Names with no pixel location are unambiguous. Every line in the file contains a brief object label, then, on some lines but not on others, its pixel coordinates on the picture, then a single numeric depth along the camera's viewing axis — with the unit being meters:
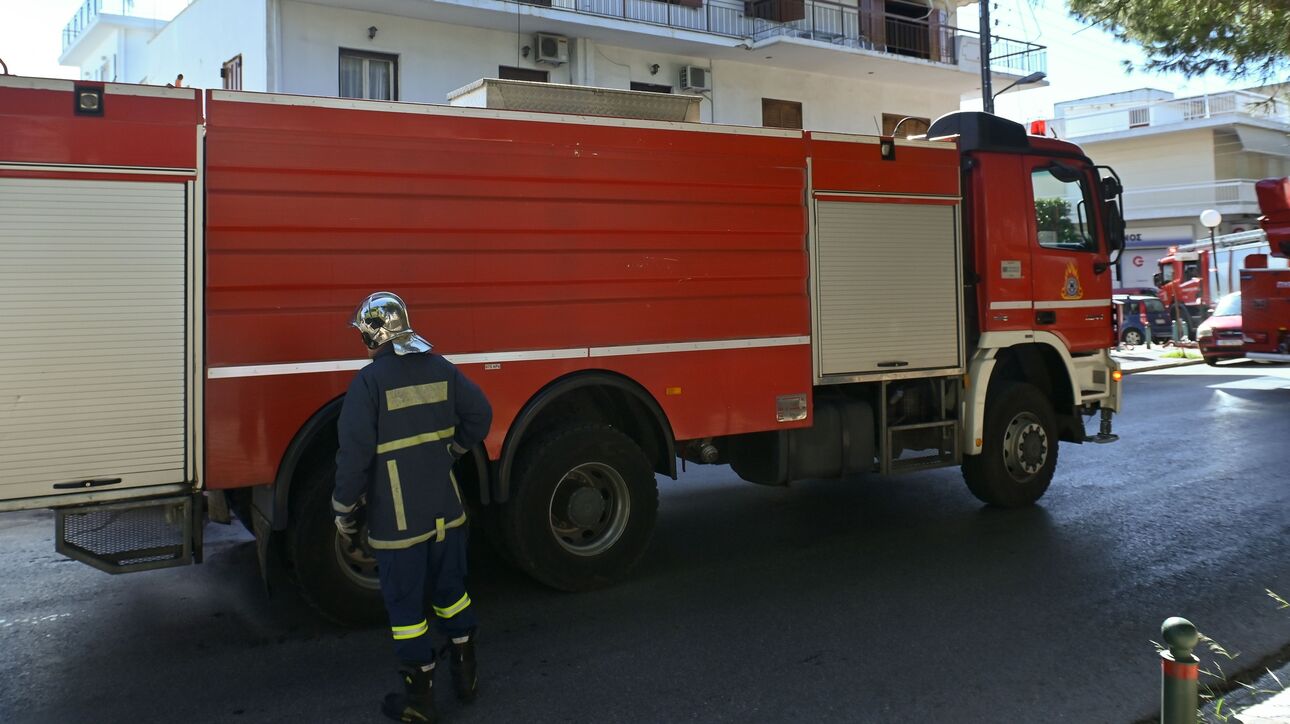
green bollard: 3.15
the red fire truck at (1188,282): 25.55
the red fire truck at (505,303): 4.54
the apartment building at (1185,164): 41.25
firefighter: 4.01
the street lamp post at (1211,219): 21.66
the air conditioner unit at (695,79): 18.80
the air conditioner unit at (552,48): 17.03
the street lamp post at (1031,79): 20.45
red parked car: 18.89
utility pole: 17.89
